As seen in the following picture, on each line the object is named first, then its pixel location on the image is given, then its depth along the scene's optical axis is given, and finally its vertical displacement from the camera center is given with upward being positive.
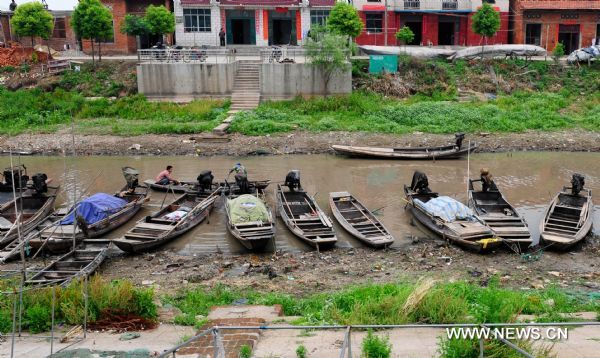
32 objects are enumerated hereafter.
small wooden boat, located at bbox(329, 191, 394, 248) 16.25 -4.50
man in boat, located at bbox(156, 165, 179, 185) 21.72 -3.88
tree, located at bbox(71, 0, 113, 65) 35.44 +2.96
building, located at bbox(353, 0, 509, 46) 42.19 +3.22
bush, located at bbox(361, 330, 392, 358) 8.30 -3.85
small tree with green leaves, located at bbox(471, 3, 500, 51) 37.66 +2.56
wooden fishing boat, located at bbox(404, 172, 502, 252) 15.50 -4.40
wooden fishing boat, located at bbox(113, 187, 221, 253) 16.00 -4.36
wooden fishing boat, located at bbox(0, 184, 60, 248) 16.70 -4.26
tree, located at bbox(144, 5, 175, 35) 36.53 +2.95
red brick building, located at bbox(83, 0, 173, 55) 41.22 +2.53
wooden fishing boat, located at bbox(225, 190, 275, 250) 15.94 -4.25
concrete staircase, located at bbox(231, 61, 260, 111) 32.97 -1.08
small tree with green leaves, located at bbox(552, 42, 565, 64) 37.59 +0.54
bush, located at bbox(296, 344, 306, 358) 8.93 -4.17
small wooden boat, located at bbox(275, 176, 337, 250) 16.23 -4.38
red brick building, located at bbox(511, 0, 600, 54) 41.50 +2.71
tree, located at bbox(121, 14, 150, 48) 37.56 +2.70
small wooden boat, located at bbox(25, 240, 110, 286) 12.85 -4.46
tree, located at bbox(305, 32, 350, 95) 32.22 +0.74
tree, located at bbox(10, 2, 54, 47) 35.66 +3.05
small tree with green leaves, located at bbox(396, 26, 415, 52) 38.22 +1.82
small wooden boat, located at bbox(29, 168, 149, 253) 15.84 -4.30
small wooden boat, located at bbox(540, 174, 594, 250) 15.73 -4.46
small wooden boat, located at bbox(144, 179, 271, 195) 20.45 -4.06
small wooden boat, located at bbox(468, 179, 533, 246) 15.88 -4.38
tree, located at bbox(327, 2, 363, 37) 35.72 +2.71
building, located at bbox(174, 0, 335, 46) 40.75 +3.43
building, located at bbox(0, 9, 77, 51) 42.31 +2.72
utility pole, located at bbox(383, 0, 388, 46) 42.09 +2.62
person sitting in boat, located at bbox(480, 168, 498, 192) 19.22 -3.76
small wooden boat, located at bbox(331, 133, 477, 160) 26.23 -3.78
